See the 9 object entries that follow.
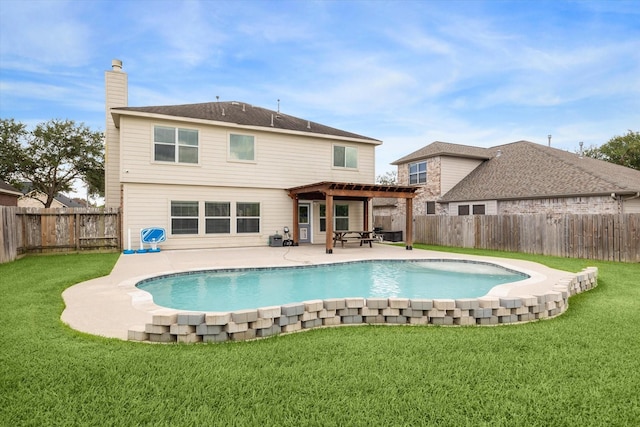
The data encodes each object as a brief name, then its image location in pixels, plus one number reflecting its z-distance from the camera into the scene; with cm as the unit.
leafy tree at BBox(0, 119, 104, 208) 2903
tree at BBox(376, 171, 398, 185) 5494
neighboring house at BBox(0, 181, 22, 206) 2273
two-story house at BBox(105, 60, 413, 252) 1320
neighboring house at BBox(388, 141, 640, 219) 1547
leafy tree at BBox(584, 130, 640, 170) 3262
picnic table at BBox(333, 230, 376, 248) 1423
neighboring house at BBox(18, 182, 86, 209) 3287
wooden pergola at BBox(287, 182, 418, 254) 1269
